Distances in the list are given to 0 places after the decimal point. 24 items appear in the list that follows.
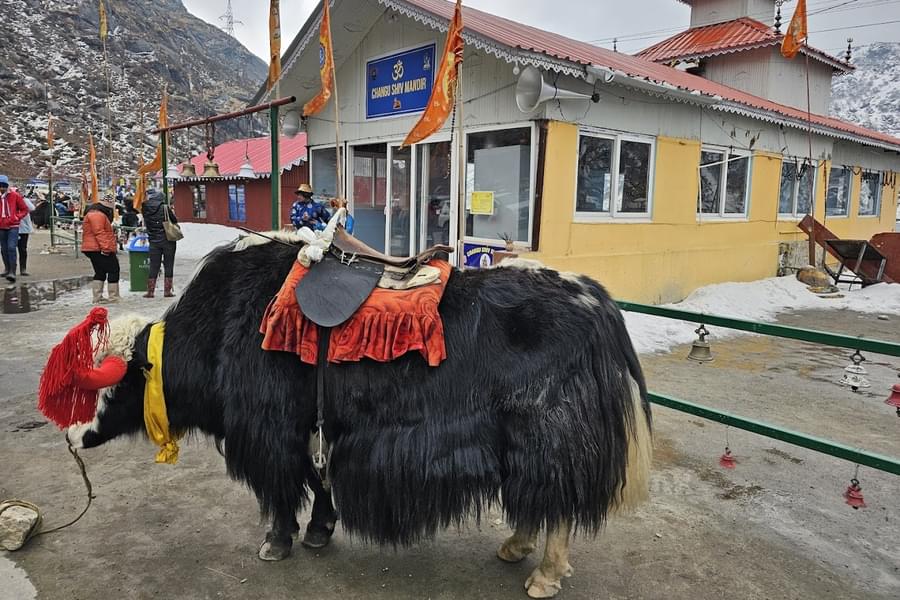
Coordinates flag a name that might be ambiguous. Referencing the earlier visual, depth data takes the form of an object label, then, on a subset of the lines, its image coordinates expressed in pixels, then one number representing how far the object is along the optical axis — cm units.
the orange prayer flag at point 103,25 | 1719
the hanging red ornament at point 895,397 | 258
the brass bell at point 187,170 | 902
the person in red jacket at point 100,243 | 734
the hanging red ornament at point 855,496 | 265
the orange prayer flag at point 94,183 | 1265
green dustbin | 849
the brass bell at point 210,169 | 797
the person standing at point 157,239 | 819
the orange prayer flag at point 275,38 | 697
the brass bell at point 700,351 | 362
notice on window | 712
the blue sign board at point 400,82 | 788
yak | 207
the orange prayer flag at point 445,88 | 498
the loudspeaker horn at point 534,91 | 604
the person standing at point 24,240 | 1013
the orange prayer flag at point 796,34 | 863
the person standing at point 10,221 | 913
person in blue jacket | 750
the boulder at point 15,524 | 242
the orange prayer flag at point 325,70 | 572
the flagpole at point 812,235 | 1046
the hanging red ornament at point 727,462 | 335
